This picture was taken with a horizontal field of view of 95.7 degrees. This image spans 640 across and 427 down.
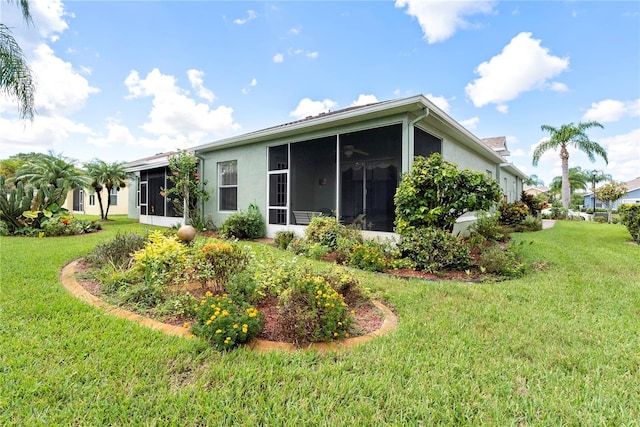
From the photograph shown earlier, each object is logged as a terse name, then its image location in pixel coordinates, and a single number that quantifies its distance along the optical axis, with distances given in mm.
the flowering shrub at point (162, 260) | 4227
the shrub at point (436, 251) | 5723
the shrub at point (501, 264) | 5453
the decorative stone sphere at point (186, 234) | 5605
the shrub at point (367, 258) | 5773
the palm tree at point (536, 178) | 50875
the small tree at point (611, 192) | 15008
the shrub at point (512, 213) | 13741
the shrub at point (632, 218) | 8938
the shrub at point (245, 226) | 9305
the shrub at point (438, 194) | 5918
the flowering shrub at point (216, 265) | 3982
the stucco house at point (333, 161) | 7137
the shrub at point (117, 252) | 5133
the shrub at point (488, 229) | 8836
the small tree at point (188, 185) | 11055
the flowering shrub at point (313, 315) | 2777
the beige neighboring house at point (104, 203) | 24119
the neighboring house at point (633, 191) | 38231
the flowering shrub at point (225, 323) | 2564
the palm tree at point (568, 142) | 21062
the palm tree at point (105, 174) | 15211
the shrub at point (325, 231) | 7246
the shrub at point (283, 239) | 7874
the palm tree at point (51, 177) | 11384
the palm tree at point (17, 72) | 6207
